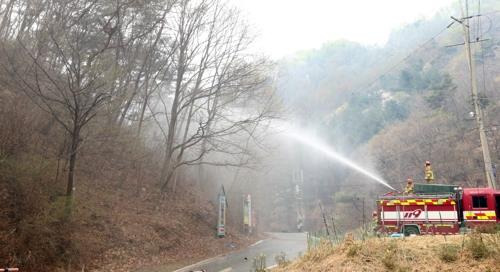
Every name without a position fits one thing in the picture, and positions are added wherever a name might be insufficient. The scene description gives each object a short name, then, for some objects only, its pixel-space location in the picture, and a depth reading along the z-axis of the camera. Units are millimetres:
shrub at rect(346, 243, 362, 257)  7074
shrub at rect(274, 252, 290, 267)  9256
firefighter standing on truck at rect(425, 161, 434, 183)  16078
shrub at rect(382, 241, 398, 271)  6451
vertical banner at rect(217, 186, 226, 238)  23609
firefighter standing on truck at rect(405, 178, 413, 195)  16125
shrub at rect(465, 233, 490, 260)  6371
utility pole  17938
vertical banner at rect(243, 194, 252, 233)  30094
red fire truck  14781
